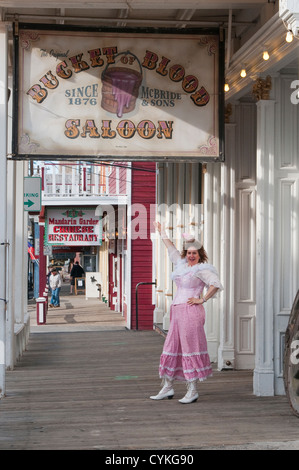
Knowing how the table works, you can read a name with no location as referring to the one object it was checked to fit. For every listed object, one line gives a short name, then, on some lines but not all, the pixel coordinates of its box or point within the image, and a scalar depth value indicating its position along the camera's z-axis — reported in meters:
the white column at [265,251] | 8.98
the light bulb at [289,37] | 7.42
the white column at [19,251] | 13.80
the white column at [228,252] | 10.88
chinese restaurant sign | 28.44
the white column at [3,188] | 9.06
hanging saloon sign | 9.30
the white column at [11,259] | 11.05
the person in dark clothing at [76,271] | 37.50
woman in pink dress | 8.51
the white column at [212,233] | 11.87
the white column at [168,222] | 16.20
